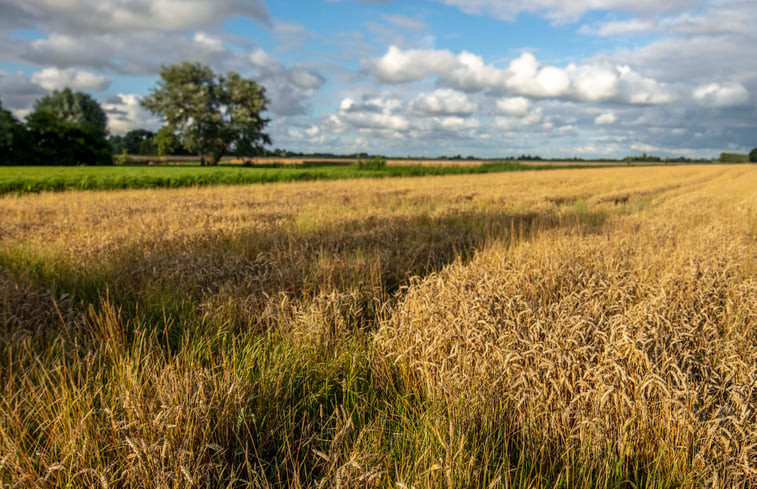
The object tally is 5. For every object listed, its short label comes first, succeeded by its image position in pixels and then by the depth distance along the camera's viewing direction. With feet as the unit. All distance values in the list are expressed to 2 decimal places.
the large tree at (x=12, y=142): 145.18
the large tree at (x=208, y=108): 165.48
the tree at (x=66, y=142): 162.20
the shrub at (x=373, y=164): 152.56
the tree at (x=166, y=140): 168.04
